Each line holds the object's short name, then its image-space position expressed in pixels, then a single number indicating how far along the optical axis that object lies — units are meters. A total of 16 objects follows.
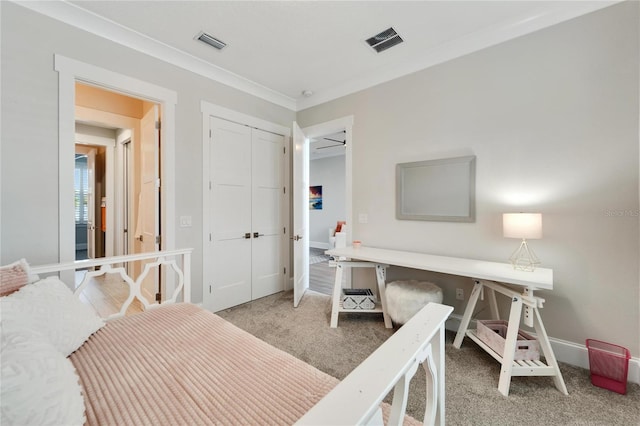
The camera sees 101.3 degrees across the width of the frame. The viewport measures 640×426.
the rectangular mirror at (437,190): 2.45
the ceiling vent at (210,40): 2.36
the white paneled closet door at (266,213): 3.39
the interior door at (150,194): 2.67
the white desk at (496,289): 1.71
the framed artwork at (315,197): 7.71
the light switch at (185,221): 2.71
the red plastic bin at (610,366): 1.67
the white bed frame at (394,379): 0.51
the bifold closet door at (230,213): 2.98
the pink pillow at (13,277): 1.19
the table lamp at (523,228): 1.86
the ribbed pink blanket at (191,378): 0.83
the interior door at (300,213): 3.26
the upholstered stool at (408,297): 2.32
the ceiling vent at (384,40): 2.34
